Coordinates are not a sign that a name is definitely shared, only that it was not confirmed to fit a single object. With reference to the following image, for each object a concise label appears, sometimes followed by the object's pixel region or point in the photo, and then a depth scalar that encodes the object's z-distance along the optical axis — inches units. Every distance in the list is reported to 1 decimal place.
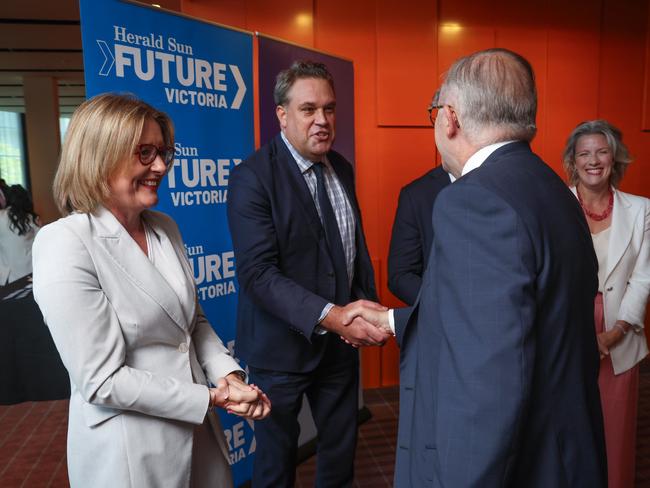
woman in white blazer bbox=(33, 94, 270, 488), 52.6
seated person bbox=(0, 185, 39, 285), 224.1
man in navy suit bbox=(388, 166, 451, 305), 103.5
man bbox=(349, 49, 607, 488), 45.8
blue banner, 89.2
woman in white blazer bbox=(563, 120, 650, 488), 102.7
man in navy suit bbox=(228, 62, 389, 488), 84.5
